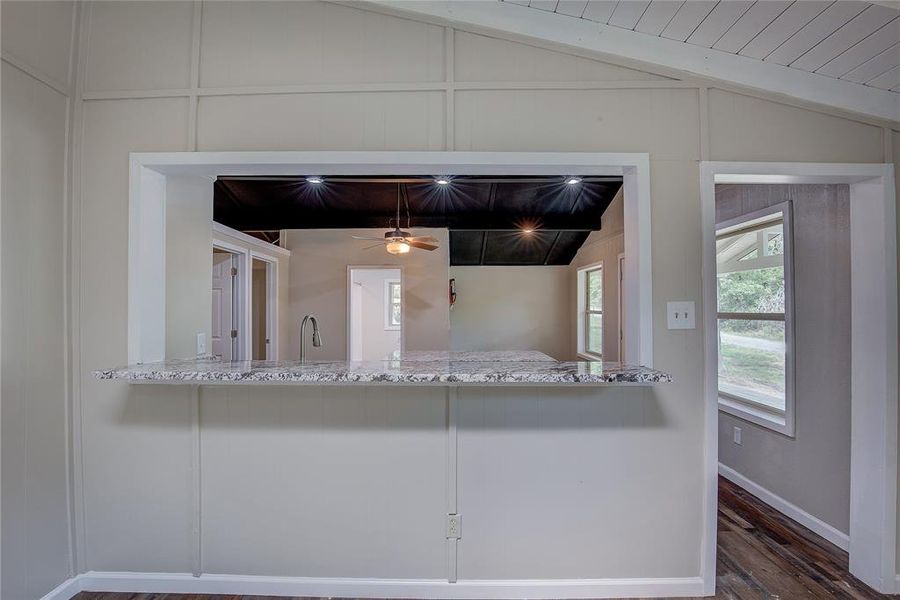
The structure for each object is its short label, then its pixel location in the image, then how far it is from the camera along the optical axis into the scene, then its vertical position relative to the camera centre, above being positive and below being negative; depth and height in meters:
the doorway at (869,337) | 1.76 -0.16
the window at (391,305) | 7.11 -0.05
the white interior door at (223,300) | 4.04 +0.02
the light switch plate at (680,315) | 1.76 -0.05
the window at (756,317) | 2.61 -0.10
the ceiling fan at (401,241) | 3.79 +0.59
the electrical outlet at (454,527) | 1.79 -1.00
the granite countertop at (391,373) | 1.42 -0.26
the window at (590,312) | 5.52 -0.13
